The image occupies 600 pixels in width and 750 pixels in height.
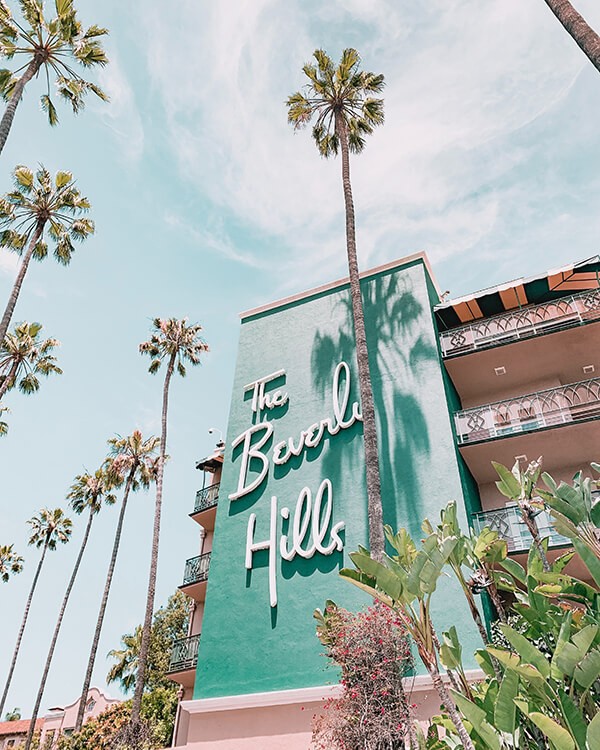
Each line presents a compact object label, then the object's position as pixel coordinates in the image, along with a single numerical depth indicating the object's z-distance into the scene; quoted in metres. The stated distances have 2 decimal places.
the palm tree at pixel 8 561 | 40.28
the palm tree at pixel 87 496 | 32.06
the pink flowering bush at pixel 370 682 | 8.50
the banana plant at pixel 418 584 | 5.92
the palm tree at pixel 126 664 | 31.12
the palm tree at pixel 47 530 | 37.75
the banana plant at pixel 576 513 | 6.40
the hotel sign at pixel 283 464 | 14.02
